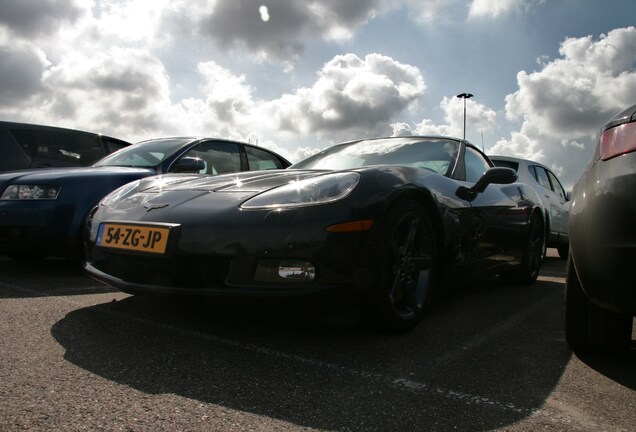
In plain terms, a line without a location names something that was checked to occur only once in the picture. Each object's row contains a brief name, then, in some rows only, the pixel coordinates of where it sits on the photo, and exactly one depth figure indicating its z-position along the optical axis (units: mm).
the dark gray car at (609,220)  1685
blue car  3580
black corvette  2111
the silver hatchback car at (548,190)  6398
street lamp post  31628
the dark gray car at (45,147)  5652
